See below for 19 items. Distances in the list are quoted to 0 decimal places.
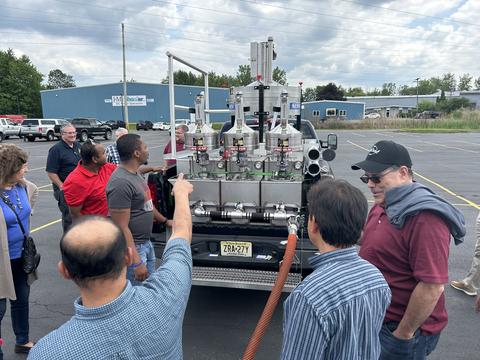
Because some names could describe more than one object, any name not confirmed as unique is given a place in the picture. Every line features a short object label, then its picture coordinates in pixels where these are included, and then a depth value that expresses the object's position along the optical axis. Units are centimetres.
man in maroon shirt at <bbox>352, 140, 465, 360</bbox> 176
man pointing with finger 116
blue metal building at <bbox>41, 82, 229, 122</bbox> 5034
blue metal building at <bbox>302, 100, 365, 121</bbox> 6519
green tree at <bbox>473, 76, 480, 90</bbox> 11971
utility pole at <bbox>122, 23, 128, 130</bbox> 3065
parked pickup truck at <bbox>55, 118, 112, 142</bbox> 2847
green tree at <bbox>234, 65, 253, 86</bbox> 7006
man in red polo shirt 361
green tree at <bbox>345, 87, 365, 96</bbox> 12200
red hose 221
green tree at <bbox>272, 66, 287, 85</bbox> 6818
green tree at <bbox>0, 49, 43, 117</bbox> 6147
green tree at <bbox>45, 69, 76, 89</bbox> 10556
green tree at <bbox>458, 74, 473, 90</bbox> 11819
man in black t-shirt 530
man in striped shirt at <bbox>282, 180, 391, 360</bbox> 128
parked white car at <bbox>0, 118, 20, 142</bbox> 2881
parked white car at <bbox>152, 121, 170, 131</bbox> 4483
